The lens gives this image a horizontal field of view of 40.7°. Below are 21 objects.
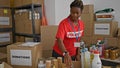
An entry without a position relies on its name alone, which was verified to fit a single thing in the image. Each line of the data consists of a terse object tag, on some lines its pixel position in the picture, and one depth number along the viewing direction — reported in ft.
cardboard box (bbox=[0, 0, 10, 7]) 11.51
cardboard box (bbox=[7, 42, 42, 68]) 4.09
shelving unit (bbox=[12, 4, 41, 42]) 9.31
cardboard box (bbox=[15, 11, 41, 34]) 9.60
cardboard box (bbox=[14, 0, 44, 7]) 9.36
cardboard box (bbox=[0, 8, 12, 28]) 11.59
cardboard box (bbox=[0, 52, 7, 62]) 6.17
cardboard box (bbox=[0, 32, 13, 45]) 11.84
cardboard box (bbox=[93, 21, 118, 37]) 7.97
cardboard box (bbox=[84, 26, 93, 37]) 8.48
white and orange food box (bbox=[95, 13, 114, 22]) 8.11
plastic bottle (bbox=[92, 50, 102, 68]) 3.23
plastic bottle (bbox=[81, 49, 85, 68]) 3.71
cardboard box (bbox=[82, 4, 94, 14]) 8.44
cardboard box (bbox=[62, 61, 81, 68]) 3.87
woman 4.93
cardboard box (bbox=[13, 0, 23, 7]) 10.51
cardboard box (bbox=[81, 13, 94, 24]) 8.45
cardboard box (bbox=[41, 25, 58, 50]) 7.62
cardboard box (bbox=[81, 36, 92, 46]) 8.46
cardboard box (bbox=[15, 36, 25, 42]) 11.11
